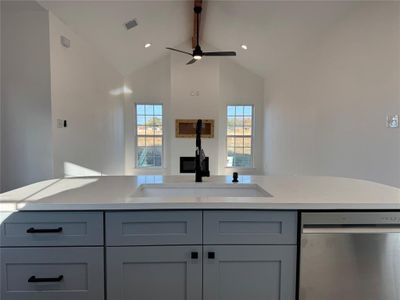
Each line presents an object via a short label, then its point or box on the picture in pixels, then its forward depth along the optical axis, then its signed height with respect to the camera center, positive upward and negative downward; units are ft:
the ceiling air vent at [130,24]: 14.48 +6.44
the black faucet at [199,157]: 5.76 -0.39
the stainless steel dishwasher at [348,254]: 3.98 -1.73
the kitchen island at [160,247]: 3.92 -1.62
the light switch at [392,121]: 9.09 +0.70
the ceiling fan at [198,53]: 14.11 +4.74
